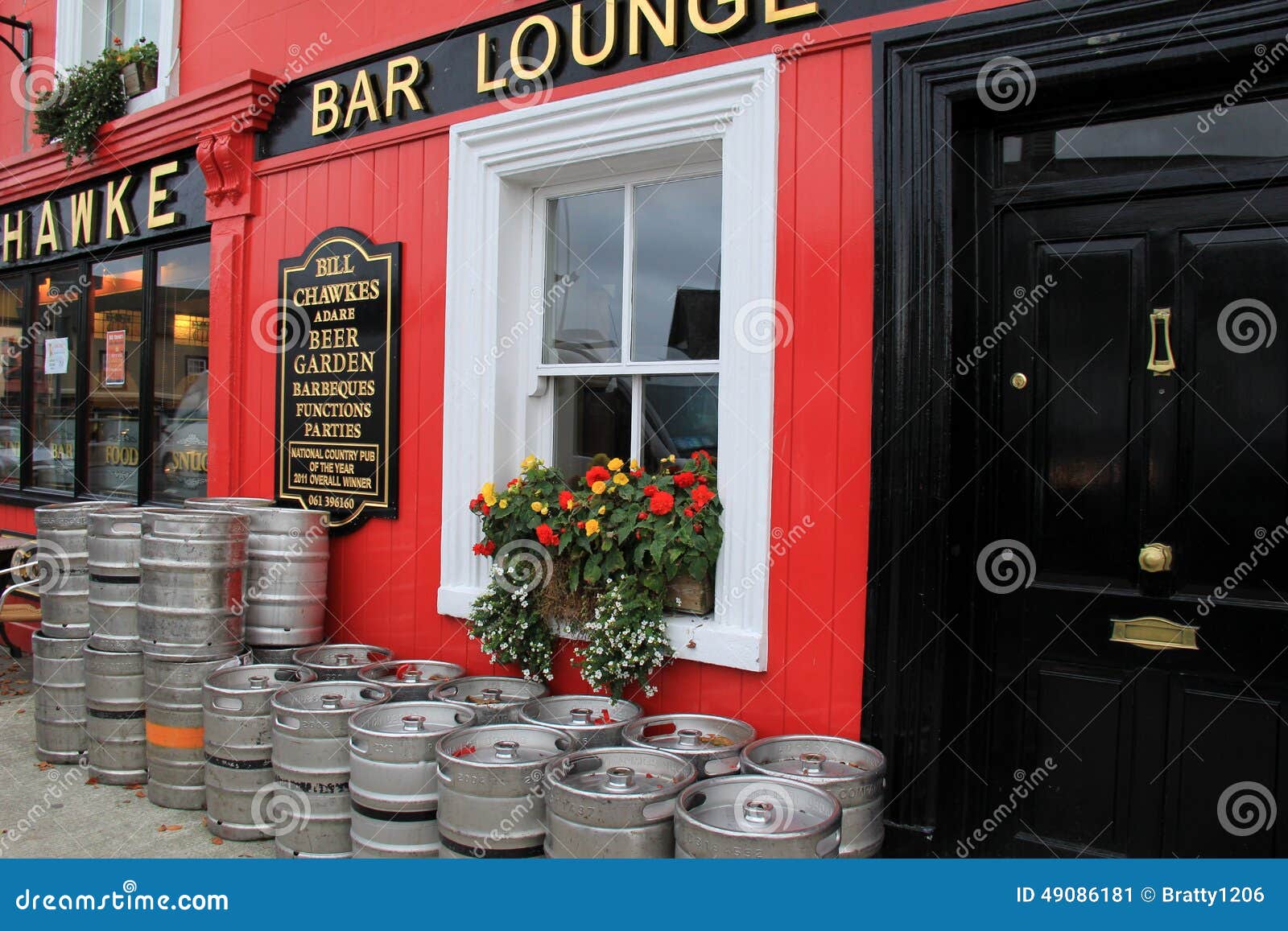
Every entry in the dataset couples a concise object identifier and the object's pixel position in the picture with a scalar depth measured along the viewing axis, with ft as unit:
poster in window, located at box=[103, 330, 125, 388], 23.32
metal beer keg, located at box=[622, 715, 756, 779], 10.62
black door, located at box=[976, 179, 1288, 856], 9.96
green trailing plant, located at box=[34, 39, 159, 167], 22.06
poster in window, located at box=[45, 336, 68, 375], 25.55
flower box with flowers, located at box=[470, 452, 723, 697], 12.38
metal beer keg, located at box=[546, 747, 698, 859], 9.30
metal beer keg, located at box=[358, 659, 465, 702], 13.34
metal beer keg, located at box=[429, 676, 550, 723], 12.92
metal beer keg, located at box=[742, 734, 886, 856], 9.91
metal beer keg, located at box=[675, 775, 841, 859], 8.44
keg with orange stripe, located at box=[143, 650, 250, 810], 14.51
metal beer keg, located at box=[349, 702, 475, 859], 11.35
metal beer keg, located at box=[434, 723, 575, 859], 10.36
